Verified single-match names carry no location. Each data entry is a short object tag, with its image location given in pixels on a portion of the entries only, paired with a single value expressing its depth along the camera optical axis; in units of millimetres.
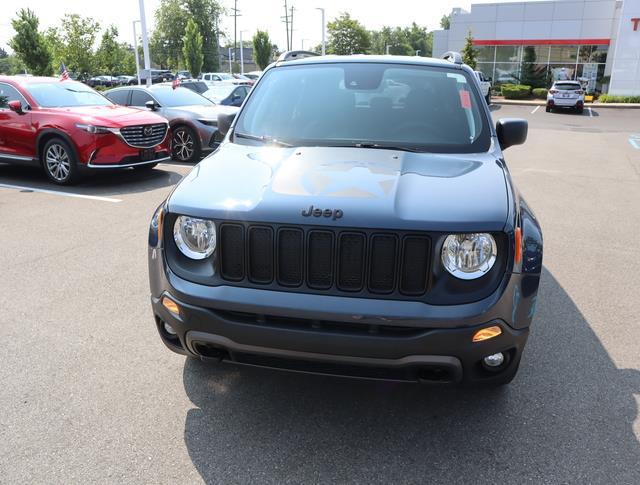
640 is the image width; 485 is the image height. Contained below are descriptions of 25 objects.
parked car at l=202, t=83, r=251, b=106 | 16328
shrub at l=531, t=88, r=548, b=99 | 36781
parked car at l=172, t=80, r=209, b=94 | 24281
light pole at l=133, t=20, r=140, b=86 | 35706
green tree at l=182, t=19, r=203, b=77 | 53094
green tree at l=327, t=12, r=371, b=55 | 64812
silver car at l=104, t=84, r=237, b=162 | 11109
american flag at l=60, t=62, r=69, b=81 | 10428
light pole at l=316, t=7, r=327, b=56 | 46700
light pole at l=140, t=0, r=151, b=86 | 23448
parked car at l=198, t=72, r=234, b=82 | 43219
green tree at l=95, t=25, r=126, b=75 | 38344
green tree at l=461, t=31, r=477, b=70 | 37497
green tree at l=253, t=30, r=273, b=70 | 64719
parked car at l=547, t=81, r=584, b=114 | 27531
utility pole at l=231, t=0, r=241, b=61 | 79719
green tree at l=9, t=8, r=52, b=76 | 31219
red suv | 8797
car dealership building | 35094
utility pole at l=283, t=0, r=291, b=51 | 76062
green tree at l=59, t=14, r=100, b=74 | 36094
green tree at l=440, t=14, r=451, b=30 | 150375
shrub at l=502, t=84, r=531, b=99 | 36500
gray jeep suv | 2402
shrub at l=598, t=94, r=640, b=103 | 33750
